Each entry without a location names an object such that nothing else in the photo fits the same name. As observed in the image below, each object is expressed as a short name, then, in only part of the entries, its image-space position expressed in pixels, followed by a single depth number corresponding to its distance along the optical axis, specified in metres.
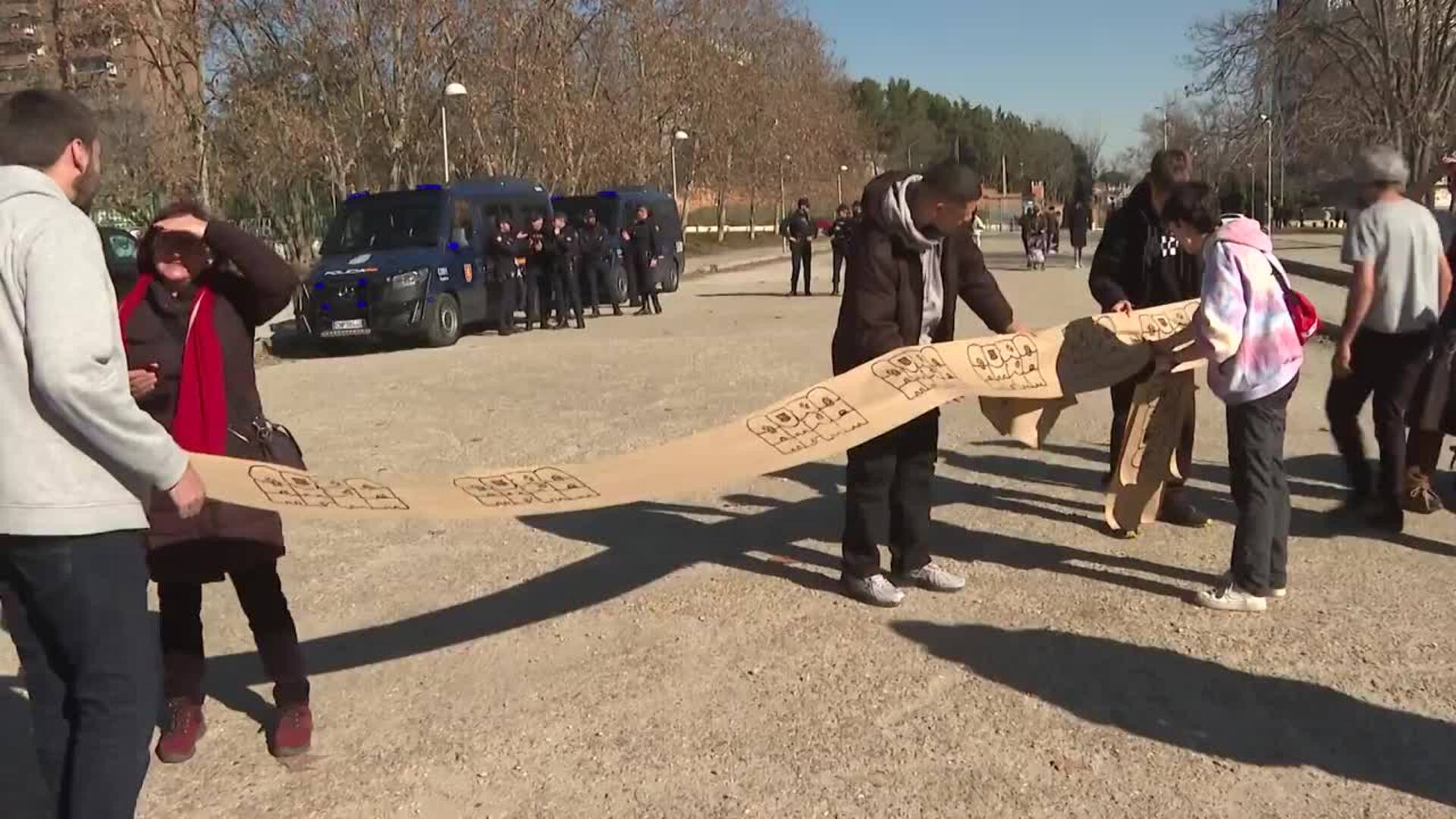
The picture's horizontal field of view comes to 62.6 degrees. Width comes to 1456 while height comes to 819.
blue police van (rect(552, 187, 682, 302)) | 22.53
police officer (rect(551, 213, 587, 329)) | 19.16
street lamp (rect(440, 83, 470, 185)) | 28.69
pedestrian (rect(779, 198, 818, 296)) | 24.23
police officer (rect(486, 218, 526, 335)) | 18.25
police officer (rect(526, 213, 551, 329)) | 19.06
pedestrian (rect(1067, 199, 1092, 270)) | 31.81
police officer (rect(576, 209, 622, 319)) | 20.06
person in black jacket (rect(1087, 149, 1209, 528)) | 6.14
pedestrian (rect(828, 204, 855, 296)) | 21.98
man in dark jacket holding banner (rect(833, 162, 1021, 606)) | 5.00
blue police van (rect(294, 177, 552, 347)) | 16.31
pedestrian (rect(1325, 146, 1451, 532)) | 5.73
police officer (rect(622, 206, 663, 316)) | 21.78
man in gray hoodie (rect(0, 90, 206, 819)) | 2.58
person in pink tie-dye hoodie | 4.84
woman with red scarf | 3.71
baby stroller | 32.84
